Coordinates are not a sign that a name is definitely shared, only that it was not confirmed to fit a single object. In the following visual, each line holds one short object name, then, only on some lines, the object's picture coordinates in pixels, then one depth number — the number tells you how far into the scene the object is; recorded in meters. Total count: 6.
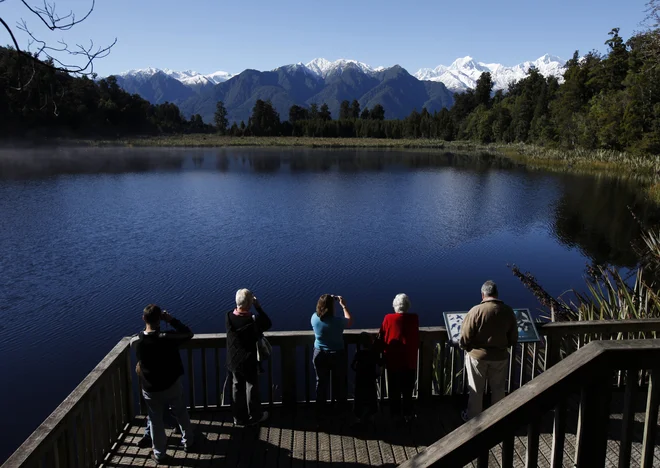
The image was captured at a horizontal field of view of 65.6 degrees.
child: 5.07
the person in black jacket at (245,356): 4.95
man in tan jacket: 4.78
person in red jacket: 5.05
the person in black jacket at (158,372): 4.56
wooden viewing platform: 2.25
